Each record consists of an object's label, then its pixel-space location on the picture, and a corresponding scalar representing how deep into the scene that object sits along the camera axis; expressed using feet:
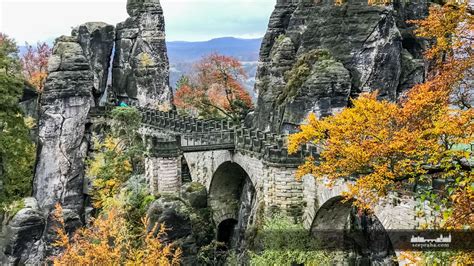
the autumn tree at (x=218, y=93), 176.24
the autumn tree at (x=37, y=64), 175.01
